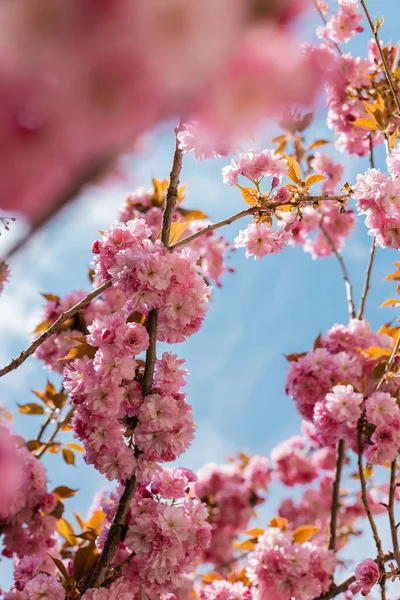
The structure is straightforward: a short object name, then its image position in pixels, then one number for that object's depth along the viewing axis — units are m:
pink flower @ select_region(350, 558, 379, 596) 1.74
